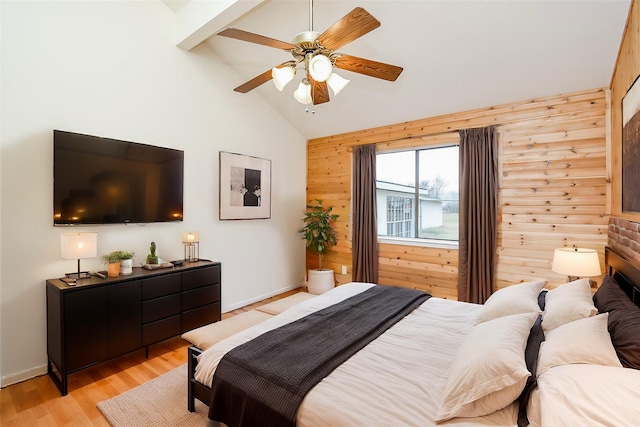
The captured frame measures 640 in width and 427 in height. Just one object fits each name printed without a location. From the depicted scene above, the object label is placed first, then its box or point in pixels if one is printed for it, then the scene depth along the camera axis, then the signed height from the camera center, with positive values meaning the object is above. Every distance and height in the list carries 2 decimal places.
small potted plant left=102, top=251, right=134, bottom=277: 2.70 -0.40
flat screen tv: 2.57 +0.33
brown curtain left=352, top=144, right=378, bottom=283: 4.60 -0.04
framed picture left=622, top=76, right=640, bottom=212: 1.97 +0.46
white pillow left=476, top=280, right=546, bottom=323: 1.99 -0.60
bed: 1.10 -0.71
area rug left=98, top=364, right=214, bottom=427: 2.00 -1.36
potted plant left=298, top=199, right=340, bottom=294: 4.86 -0.40
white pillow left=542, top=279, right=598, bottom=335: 1.71 -0.55
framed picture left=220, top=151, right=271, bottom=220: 4.03 +0.40
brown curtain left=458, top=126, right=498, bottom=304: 3.60 +0.02
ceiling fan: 1.82 +1.10
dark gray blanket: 1.40 -0.77
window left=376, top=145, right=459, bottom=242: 4.20 +0.31
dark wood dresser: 2.34 -0.86
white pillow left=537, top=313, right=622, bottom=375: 1.24 -0.58
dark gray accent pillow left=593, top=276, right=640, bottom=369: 1.25 -0.52
